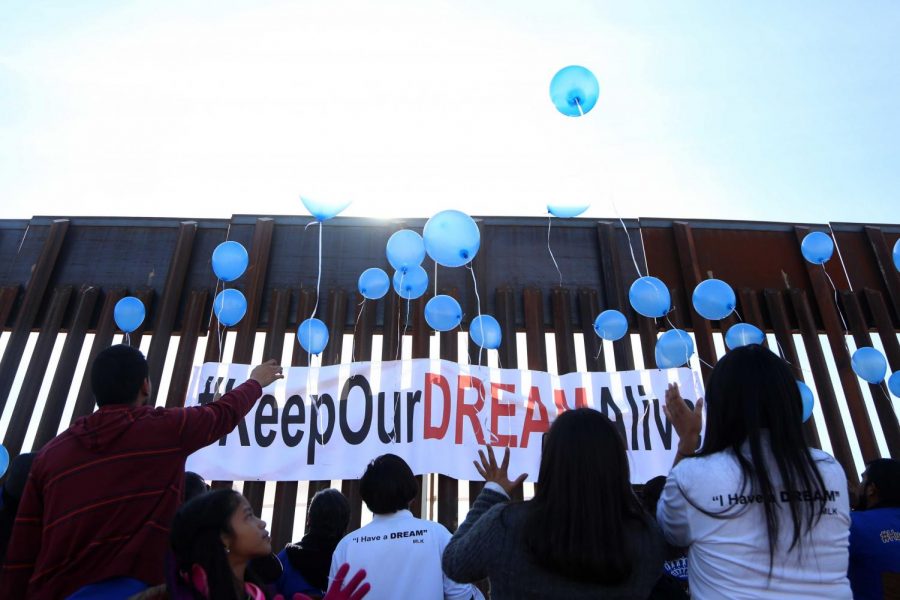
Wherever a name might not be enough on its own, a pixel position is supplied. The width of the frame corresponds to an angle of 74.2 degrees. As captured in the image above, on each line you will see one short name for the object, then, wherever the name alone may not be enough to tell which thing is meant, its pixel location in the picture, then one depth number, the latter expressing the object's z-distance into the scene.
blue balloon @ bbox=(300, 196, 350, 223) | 4.32
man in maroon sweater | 1.80
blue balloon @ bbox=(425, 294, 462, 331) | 4.69
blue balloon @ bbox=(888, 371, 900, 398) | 4.91
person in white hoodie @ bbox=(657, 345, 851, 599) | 1.43
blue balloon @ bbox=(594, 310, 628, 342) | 4.95
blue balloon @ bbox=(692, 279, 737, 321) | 4.66
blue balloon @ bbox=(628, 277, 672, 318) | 4.66
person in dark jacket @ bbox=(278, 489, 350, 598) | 2.46
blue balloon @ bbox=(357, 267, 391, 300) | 4.94
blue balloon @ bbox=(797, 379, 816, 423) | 4.33
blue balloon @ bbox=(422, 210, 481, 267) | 4.07
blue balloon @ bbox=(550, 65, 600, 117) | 3.99
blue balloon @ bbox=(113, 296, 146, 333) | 5.16
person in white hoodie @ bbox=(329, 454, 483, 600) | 2.21
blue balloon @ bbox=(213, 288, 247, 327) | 4.93
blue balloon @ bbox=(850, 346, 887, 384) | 4.80
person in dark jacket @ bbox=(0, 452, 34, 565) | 2.25
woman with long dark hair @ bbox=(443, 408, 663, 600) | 1.42
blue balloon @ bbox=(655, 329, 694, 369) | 4.66
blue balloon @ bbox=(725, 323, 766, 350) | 4.76
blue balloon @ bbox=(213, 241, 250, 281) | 4.79
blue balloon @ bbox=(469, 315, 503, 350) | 4.82
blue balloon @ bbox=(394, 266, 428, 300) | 4.76
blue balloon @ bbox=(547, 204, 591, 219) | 4.66
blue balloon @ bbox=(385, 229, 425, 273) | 4.56
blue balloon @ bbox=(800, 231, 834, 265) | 5.13
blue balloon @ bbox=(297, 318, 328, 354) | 4.78
